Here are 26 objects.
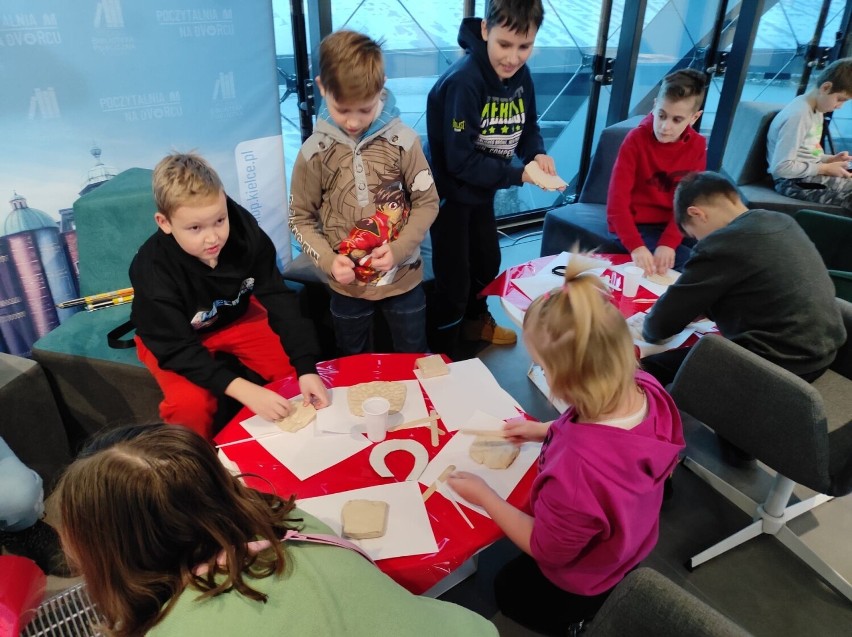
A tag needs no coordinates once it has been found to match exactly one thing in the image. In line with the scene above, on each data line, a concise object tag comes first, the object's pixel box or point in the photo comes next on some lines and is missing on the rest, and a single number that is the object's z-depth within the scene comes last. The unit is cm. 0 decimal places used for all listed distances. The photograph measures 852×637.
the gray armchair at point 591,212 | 340
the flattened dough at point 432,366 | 179
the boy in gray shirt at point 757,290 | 187
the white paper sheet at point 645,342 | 200
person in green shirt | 86
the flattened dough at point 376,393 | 164
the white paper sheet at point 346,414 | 159
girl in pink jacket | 115
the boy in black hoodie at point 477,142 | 238
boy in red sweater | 271
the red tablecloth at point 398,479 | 122
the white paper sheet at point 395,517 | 125
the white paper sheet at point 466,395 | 164
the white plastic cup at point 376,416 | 149
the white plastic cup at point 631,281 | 229
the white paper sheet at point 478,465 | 142
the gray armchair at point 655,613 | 87
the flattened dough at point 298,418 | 157
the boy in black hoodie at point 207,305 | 168
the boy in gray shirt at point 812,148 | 372
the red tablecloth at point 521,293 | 221
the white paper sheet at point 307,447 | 146
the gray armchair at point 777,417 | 161
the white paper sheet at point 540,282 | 228
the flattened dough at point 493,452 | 147
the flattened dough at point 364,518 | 125
